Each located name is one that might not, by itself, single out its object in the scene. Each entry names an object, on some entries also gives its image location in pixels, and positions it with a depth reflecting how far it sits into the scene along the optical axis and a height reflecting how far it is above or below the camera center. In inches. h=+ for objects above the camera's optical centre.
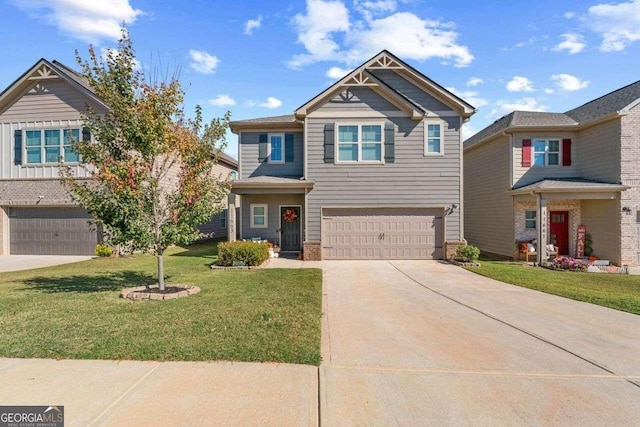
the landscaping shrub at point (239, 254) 457.7 -61.9
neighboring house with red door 524.4 +53.5
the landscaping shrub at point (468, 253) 492.9 -67.2
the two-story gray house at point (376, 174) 557.6 +59.0
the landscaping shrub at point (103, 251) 566.3 -69.6
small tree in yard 276.1 +45.1
